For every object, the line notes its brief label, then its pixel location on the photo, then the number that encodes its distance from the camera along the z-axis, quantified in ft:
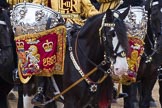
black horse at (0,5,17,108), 46.70
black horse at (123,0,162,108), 50.14
